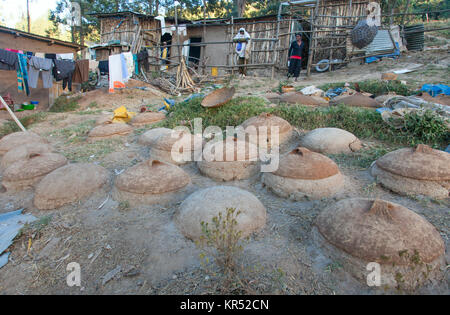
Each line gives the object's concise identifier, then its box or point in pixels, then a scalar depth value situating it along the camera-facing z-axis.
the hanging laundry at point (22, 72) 7.86
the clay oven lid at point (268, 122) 4.44
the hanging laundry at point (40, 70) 8.19
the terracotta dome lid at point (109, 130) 5.44
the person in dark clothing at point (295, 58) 9.62
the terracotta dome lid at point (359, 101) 5.63
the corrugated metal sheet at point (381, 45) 10.74
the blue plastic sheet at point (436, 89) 5.88
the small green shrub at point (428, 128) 4.00
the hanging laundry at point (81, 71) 9.62
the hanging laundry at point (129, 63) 9.77
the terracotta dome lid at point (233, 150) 3.61
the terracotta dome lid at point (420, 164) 2.83
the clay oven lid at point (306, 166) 3.00
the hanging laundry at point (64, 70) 8.95
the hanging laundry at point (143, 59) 10.95
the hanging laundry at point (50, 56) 9.55
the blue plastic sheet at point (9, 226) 2.47
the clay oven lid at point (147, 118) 6.18
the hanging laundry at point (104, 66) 10.77
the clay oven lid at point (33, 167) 3.60
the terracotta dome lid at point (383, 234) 1.86
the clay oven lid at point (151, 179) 3.03
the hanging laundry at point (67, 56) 11.29
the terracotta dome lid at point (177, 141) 4.26
